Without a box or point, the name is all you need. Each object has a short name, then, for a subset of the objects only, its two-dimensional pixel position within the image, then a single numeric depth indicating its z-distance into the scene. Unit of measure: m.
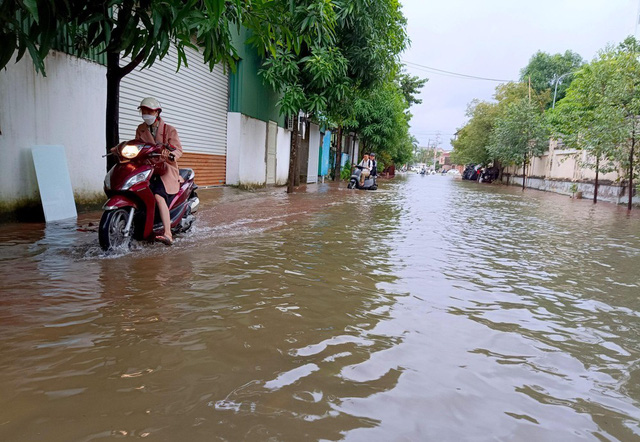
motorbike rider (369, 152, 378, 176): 18.29
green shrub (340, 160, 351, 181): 28.79
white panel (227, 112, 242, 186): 13.84
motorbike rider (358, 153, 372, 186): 18.09
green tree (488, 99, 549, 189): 30.28
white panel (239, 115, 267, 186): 14.23
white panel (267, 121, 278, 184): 16.69
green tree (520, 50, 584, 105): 49.78
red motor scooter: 4.44
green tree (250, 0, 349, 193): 12.24
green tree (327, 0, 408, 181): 13.29
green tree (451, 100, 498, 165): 40.81
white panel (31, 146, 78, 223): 6.09
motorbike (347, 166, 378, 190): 18.20
